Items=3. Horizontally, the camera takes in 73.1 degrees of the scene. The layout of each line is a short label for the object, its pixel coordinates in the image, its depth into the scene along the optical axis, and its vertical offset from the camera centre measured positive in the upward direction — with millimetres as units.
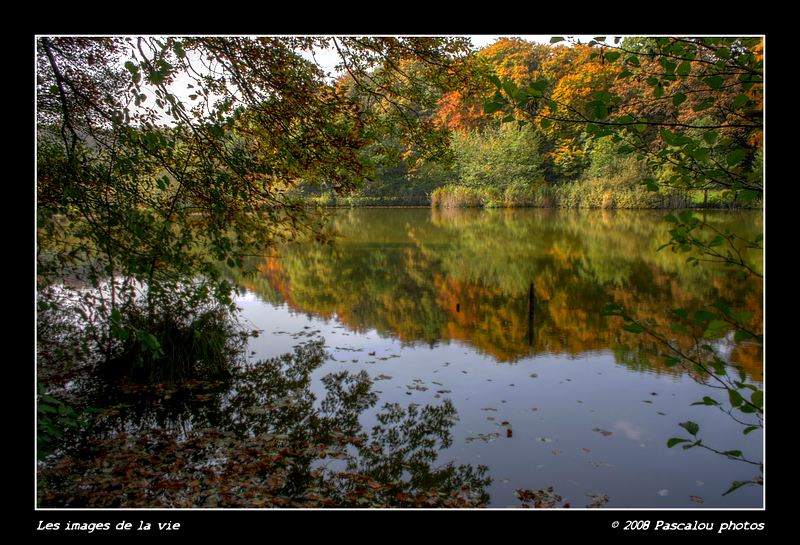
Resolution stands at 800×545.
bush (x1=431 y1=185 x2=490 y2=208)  43219 +5819
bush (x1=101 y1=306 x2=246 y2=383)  7133 -1113
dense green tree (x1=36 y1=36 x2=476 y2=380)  5082 +1368
